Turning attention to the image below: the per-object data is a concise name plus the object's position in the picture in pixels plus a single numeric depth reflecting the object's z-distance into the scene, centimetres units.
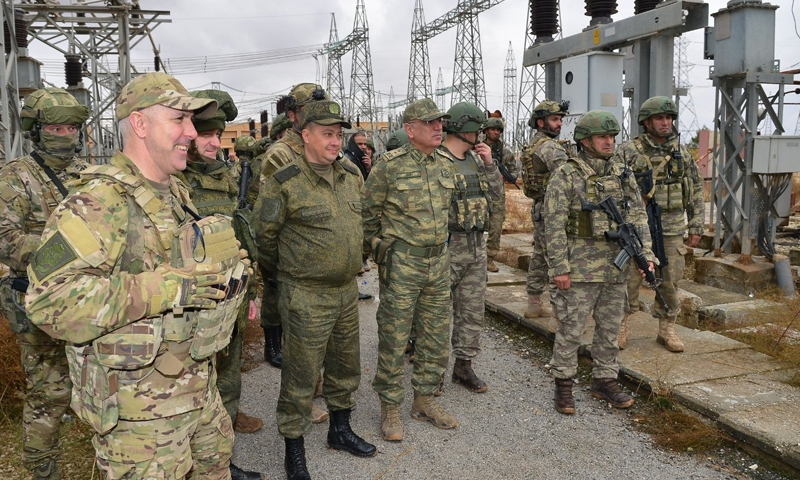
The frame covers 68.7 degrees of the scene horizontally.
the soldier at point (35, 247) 297
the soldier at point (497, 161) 702
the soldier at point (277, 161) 394
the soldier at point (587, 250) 412
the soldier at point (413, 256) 381
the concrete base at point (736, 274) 678
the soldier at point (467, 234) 436
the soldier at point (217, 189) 339
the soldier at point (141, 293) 172
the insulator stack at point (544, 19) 854
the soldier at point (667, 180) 495
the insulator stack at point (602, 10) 775
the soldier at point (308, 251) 320
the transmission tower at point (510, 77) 5345
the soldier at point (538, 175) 579
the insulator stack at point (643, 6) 757
